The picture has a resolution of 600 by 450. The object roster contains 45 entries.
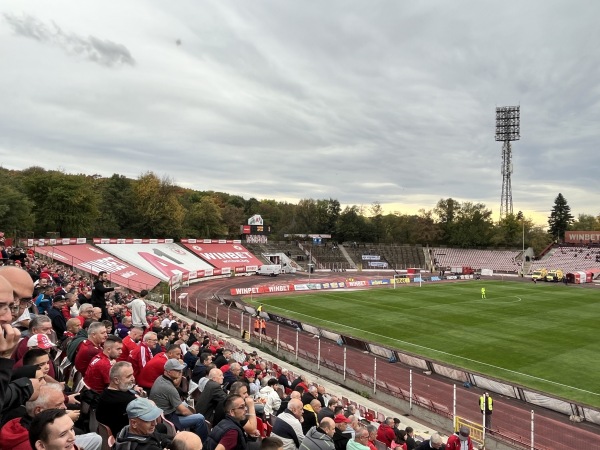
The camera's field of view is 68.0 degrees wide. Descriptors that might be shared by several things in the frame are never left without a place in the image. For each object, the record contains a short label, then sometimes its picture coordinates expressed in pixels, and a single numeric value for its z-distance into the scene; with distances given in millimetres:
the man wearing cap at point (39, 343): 5669
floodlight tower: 103375
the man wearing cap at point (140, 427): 4371
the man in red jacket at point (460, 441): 10227
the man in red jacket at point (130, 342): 8328
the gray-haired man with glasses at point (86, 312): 10039
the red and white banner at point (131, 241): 59750
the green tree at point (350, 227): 108688
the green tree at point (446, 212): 115100
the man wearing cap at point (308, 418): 7875
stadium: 19734
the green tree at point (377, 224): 112244
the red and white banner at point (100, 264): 45062
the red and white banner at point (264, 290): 50531
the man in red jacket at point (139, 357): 7695
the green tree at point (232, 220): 99188
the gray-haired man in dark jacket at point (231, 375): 9078
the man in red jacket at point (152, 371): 6930
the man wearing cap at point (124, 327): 11240
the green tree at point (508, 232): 105625
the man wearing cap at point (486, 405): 16281
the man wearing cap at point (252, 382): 9914
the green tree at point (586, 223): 131125
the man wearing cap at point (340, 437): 7329
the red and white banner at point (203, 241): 74631
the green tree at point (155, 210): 78125
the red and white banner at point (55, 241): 49512
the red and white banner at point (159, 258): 57000
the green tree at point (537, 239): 103938
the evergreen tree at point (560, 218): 124812
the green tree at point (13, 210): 50094
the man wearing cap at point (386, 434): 10875
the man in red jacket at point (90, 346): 6639
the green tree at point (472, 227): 105375
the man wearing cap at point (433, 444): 9047
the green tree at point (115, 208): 77500
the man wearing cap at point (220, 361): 10664
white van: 69875
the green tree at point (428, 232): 110625
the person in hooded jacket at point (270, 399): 9047
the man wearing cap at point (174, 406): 5926
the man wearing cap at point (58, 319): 10039
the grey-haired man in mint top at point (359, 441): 6727
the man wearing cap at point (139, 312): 12336
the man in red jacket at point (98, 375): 5957
